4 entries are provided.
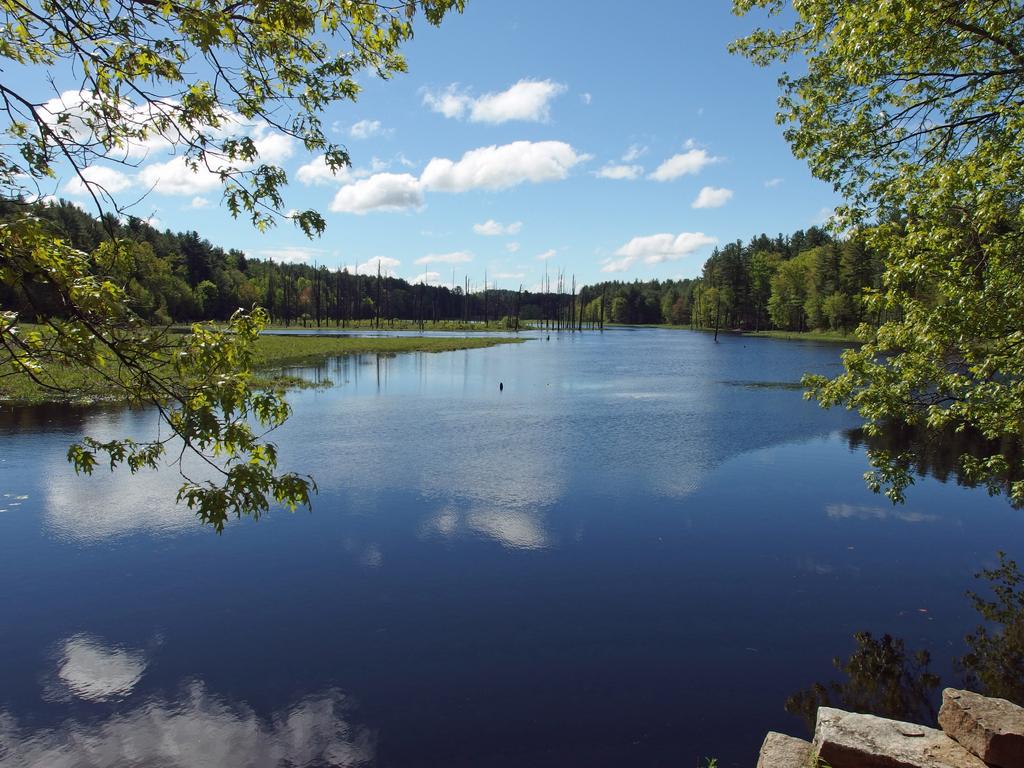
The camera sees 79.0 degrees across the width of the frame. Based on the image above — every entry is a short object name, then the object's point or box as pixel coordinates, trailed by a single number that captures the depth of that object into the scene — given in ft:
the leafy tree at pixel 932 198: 32.83
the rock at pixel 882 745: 23.26
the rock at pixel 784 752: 23.82
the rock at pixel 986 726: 22.48
